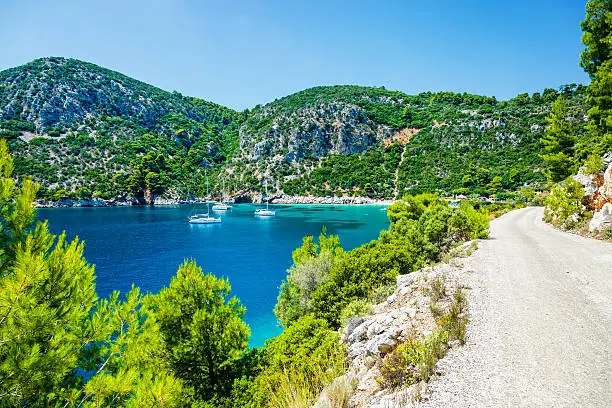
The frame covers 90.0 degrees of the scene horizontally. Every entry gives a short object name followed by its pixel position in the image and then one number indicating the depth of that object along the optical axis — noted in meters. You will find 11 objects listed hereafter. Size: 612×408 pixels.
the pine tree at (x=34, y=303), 4.15
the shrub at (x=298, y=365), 6.88
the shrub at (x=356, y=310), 11.74
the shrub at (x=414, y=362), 5.50
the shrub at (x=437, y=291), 8.99
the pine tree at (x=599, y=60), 19.62
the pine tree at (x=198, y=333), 10.60
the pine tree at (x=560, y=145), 32.75
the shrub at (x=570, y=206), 19.23
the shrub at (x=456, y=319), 6.42
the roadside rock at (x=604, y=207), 15.69
